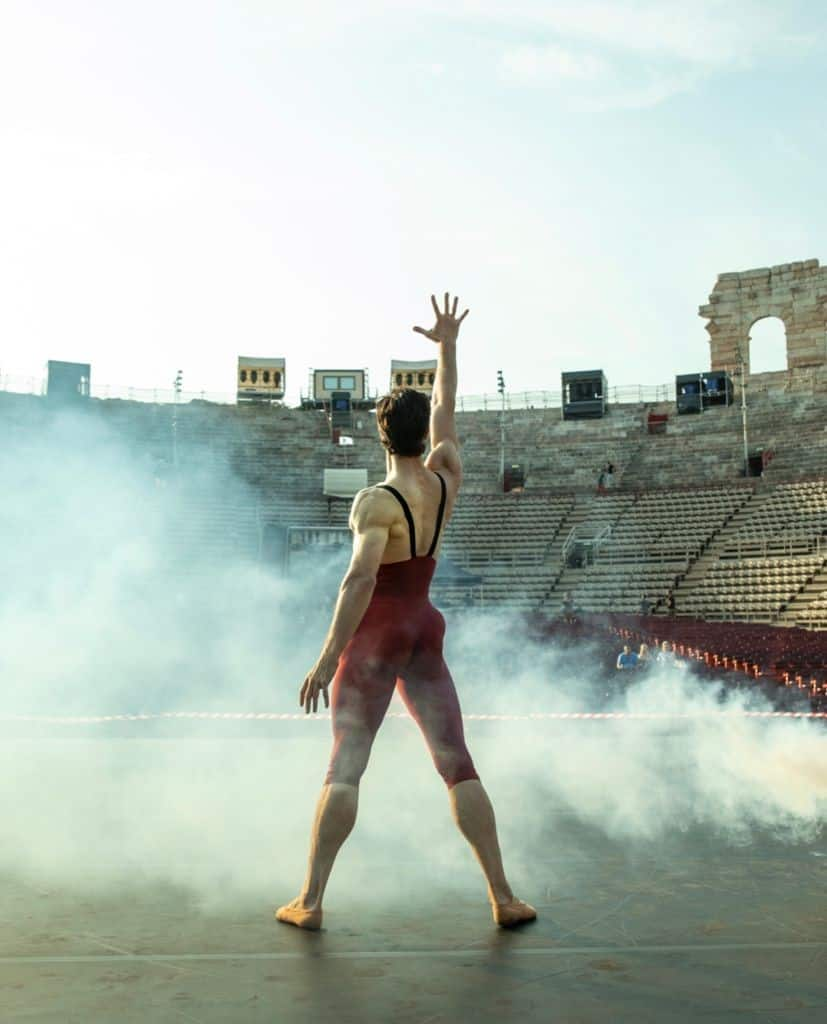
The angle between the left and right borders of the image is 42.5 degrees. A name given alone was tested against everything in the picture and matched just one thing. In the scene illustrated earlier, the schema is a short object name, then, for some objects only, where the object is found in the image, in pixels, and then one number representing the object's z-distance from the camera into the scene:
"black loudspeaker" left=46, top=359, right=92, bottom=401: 45.69
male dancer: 4.11
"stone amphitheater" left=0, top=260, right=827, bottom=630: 31.94
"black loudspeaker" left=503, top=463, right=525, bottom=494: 44.72
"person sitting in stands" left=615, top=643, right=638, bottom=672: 16.02
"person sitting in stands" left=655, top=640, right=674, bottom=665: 16.64
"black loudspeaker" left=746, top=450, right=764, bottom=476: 41.62
